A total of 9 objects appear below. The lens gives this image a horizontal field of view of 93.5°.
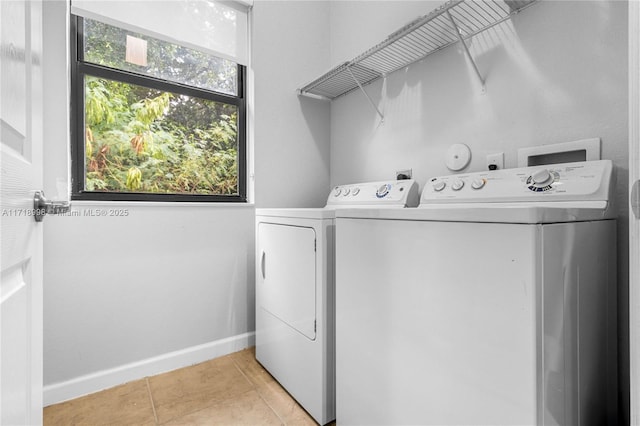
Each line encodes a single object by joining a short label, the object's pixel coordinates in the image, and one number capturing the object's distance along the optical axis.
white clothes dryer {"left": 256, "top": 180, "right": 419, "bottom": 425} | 1.34
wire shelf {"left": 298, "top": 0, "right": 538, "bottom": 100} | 1.36
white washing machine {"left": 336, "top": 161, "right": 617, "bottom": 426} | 0.71
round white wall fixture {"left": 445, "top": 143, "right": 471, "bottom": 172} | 1.58
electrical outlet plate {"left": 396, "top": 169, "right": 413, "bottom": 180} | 1.88
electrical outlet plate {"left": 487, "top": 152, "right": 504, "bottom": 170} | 1.45
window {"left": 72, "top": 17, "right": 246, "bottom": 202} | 1.65
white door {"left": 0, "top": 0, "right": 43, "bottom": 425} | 0.54
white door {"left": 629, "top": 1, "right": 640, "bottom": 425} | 0.59
